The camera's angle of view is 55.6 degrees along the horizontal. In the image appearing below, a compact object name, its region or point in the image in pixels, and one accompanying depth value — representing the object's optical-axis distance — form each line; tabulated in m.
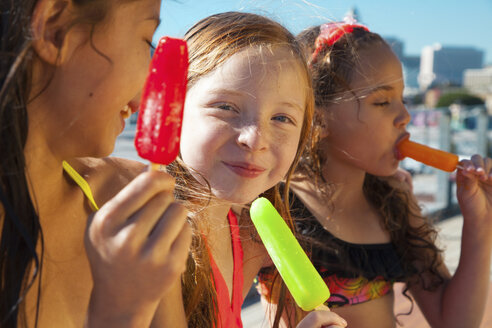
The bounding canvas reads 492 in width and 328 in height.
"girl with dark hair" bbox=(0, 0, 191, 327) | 0.84
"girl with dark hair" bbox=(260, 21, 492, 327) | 2.03
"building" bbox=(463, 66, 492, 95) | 29.16
